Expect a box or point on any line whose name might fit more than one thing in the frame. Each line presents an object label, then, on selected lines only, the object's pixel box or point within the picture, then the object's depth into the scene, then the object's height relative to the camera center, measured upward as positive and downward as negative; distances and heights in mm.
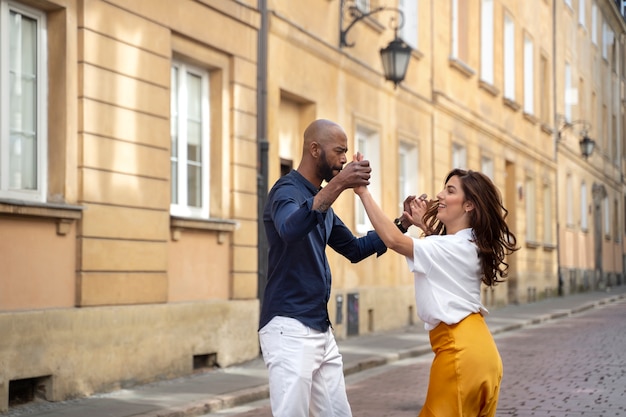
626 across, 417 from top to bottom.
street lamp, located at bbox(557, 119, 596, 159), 35094 +4079
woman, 4074 -42
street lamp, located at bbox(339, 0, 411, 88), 16984 +3224
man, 4508 -131
